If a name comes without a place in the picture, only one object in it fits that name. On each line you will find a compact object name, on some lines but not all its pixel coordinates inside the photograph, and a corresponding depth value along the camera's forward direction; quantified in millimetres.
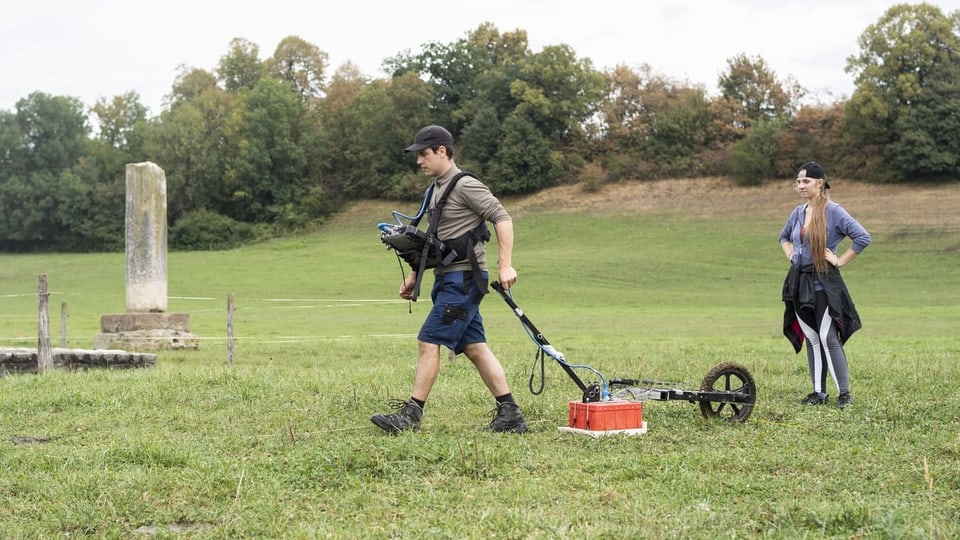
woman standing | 9453
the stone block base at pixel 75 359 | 13477
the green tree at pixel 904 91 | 61000
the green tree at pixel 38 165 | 84250
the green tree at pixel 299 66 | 98500
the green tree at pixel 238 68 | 98562
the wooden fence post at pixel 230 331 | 15317
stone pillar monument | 20016
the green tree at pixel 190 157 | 81875
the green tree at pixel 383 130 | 80125
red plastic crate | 7441
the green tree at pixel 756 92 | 73438
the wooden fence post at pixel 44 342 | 12852
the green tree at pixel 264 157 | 81812
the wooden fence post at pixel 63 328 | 18781
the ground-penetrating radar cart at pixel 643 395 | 7547
